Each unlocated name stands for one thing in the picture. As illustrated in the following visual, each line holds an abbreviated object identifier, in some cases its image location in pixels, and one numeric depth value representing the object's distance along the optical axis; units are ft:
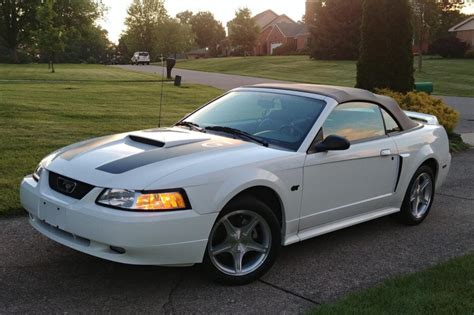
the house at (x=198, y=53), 372.50
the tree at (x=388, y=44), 40.09
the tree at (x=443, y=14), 119.75
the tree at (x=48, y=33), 115.55
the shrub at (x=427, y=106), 36.08
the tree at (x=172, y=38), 246.68
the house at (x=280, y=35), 279.51
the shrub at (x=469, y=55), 167.97
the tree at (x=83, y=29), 239.50
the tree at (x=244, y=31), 259.39
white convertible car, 11.67
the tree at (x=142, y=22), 317.42
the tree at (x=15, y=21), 226.58
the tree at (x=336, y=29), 165.37
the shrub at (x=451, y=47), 169.68
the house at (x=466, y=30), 204.13
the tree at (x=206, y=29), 386.73
